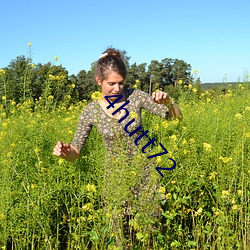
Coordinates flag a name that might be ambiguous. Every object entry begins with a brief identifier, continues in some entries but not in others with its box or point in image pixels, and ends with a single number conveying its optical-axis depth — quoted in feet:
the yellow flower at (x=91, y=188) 6.26
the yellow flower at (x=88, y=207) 6.39
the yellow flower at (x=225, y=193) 6.50
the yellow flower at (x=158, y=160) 6.61
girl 6.95
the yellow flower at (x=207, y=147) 7.60
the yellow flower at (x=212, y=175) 7.29
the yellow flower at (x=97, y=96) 7.44
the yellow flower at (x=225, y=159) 6.97
